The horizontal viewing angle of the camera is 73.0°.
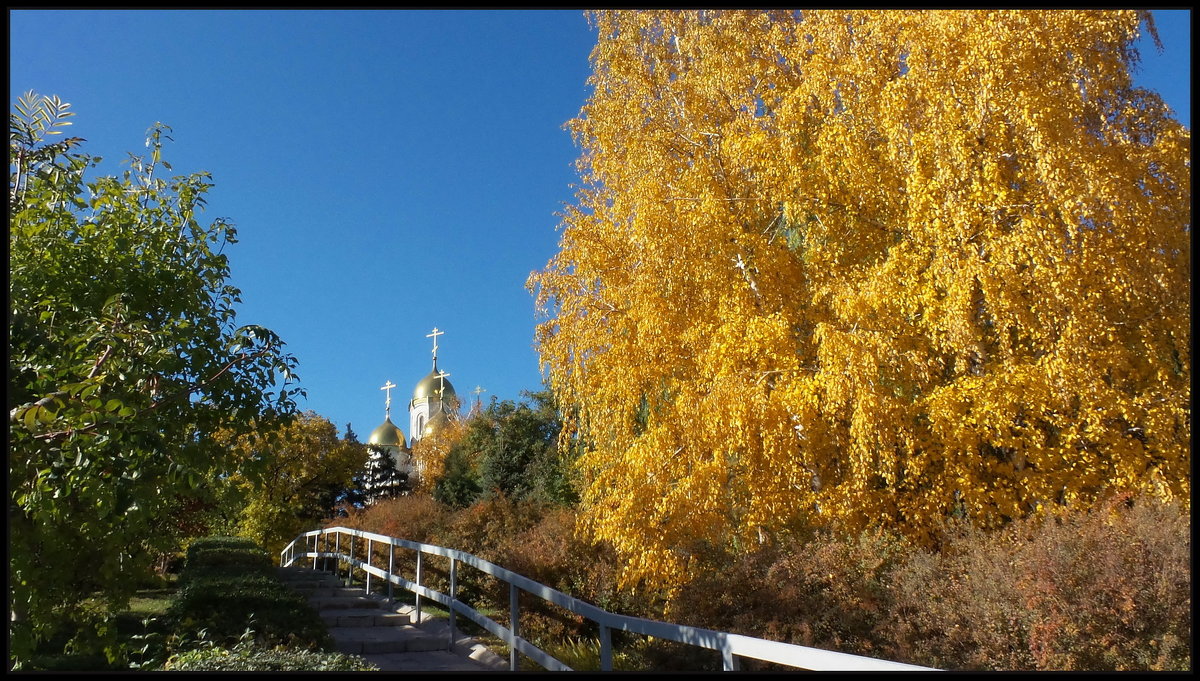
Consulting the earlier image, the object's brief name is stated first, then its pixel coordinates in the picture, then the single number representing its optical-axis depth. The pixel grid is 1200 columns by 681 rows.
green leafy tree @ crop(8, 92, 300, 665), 4.31
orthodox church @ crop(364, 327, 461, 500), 43.66
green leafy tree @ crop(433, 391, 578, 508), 25.12
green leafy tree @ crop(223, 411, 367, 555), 26.14
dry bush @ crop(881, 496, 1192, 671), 6.16
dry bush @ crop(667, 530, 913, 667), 7.70
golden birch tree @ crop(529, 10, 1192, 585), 8.57
